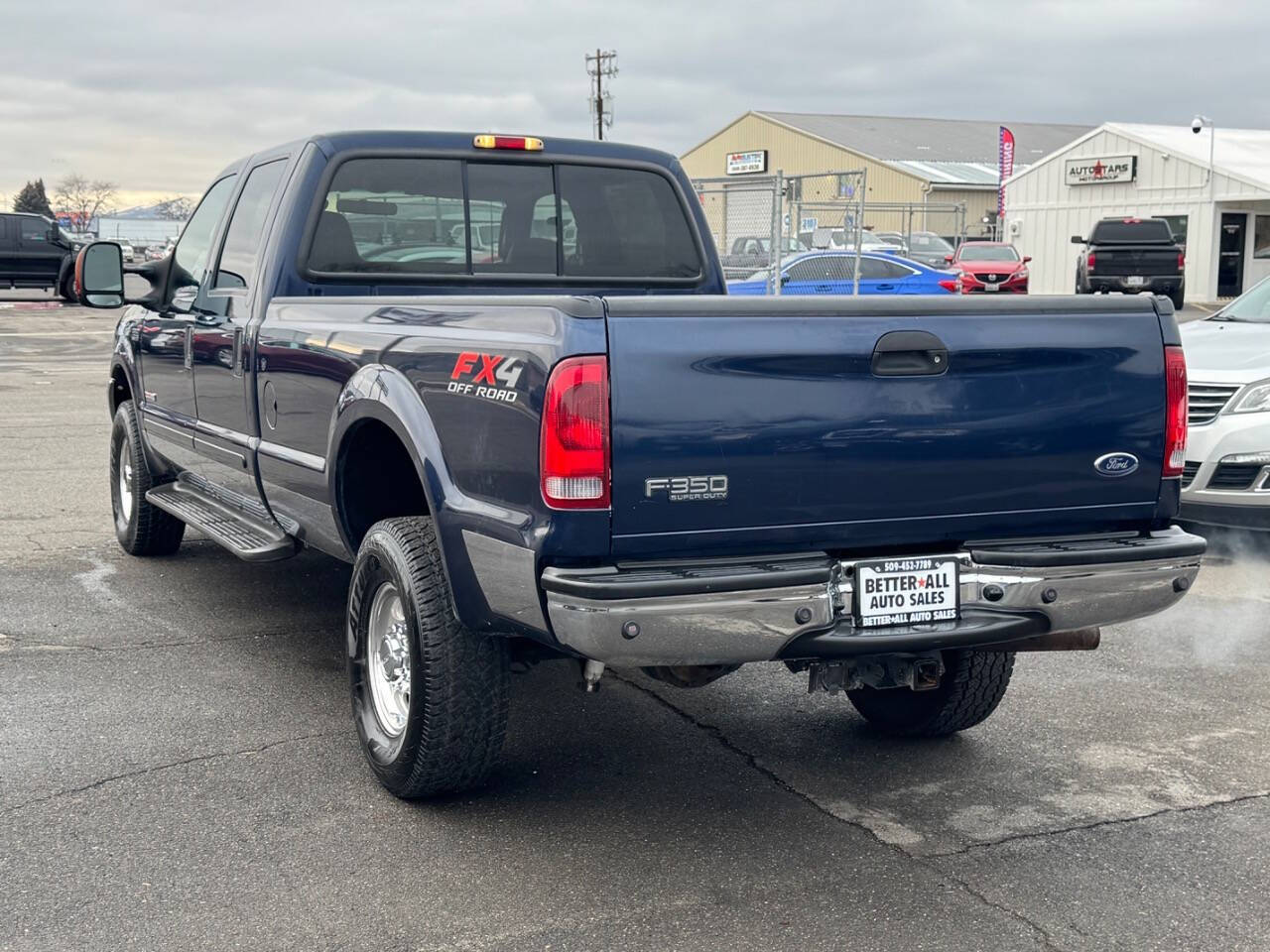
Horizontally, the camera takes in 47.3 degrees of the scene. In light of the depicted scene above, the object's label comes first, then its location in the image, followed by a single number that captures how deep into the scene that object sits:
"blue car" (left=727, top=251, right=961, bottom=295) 19.19
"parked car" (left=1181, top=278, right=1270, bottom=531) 7.21
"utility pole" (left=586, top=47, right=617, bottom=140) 67.88
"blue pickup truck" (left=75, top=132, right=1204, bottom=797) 3.45
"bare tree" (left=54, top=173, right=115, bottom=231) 132.50
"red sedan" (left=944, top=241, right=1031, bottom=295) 29.14
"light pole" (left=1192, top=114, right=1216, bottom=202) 39.12
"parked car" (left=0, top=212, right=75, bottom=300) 32.91
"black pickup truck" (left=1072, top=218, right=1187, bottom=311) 29.03
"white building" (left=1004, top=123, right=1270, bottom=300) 39.34
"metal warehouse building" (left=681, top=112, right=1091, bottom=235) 58.00
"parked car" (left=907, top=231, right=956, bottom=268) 32.78
